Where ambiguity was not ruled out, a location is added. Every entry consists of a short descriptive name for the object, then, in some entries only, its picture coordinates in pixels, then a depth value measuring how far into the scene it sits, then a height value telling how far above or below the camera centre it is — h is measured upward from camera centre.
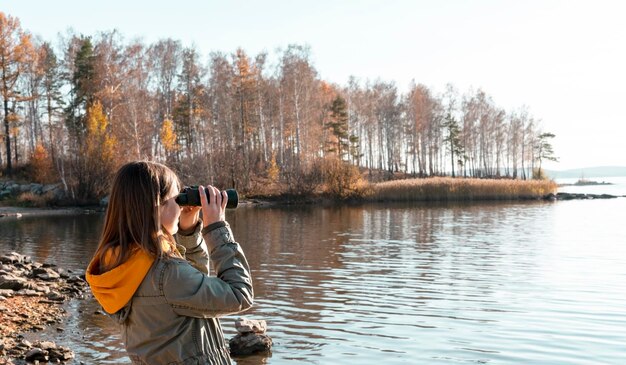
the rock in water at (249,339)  8.73 -2.07
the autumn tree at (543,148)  84.38 +5.17
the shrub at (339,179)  52.28 +1.22
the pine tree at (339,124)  65.44 +7.38
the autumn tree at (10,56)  48.75 +11.86
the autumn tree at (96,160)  44.59 +3.03
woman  2.39 -0.30
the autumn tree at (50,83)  54.74 +11.22
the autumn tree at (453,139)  75.81 +6.26
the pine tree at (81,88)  50.97 +9.61
